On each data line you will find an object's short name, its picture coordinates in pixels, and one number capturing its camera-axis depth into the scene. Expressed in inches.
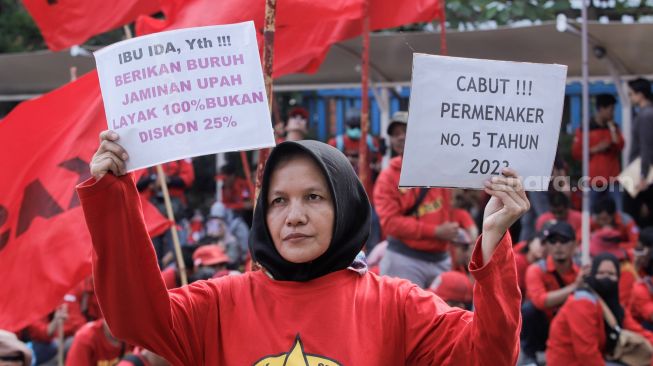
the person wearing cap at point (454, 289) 313.1
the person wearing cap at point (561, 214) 414.0
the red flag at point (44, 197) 243.6
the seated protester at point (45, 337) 383.2
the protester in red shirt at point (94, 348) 302.5
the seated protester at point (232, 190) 533.6
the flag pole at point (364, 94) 293.1
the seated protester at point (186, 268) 335.0
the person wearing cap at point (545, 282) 339.6
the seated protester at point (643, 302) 341.7
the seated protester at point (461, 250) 368.2
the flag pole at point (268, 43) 195.3
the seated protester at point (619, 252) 349.4
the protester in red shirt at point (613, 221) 410.9
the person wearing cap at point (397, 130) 359.6
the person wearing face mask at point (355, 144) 433.7
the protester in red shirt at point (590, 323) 308.2
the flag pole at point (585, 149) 340.5
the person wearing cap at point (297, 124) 435.2
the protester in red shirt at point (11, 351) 237.3
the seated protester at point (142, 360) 247.6
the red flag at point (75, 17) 319.9
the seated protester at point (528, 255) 370.3
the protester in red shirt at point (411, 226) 337.4
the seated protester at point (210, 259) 361.7
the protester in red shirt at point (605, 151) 434.9
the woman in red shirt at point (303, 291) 122.3
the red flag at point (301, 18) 259.0
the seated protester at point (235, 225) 486.9
